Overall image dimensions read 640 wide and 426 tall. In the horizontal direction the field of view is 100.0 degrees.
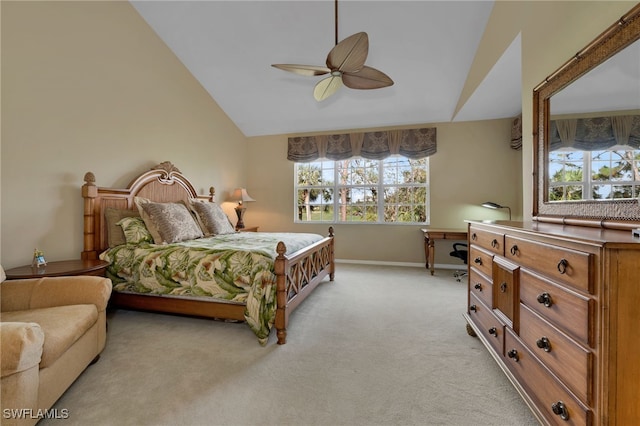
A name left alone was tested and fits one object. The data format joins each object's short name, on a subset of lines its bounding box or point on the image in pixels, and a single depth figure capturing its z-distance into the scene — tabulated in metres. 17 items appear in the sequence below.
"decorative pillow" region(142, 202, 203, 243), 2.88
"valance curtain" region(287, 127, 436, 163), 4.78
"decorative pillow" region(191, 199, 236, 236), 3.62
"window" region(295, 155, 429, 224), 5.03
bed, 2.19
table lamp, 4.97
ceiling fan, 2.17
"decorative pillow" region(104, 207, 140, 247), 2.86
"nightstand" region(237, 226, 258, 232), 4.82
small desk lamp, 4.15
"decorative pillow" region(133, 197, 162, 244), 2.86
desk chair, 3.95
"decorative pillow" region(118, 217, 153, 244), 2.81
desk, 4.18
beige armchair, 1.14
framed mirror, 1.34
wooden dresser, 0.89
